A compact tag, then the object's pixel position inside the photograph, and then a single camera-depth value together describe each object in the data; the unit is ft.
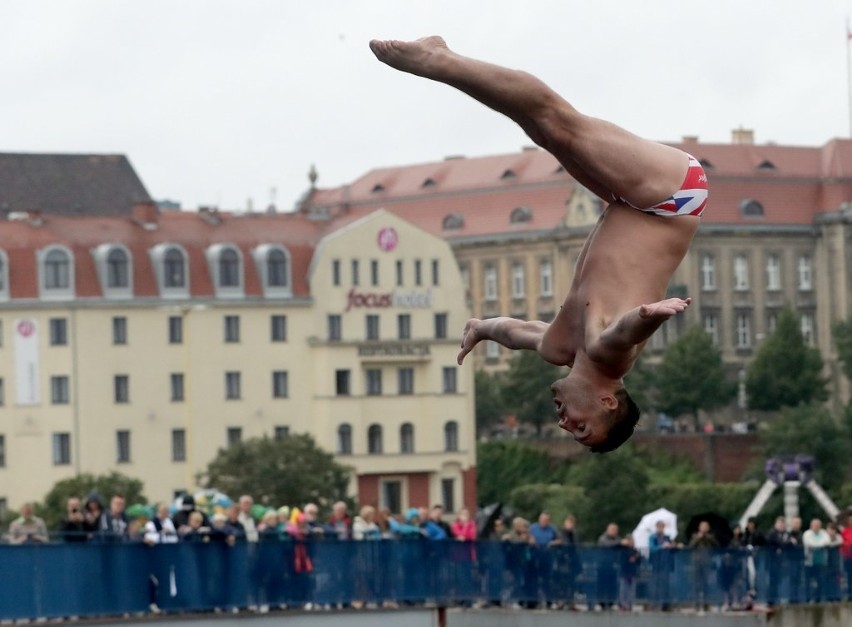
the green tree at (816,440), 350.84
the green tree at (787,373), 378.94
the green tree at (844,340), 410.72
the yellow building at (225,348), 327.88
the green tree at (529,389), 378.53
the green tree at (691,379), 381.60
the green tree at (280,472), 294.05
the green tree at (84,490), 275.39
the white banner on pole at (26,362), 325.01
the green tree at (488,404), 397.39
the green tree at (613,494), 316.81
